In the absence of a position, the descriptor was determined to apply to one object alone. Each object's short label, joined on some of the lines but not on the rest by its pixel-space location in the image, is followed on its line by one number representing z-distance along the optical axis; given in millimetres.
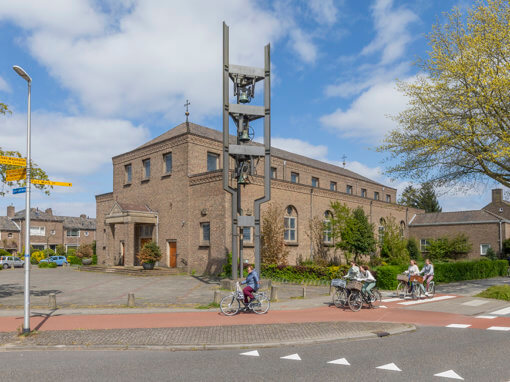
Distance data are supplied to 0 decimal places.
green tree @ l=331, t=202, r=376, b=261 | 30703
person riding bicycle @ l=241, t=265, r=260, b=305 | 13898
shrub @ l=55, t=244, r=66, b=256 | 56534
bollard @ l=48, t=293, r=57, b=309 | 14668
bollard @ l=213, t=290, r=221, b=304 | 15572
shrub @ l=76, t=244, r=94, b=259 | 41875
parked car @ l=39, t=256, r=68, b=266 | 48609
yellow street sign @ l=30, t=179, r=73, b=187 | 11162
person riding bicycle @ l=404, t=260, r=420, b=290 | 18578
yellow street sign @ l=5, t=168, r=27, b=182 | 11250
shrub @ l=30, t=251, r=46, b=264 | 48000
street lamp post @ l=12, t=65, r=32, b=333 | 10555
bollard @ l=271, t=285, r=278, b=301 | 16828
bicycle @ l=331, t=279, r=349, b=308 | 15242
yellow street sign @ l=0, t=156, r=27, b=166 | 10859
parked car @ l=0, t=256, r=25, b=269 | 45588
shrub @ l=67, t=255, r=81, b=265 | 47675
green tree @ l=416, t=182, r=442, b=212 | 78000
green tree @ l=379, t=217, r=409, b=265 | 35094
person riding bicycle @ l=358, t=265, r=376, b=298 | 15381
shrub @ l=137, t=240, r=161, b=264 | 28875
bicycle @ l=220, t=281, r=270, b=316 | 13794
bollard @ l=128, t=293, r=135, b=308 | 15156
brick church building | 28500
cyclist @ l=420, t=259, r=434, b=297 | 19186
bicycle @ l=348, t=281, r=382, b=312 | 14773
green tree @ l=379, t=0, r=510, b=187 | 17438
